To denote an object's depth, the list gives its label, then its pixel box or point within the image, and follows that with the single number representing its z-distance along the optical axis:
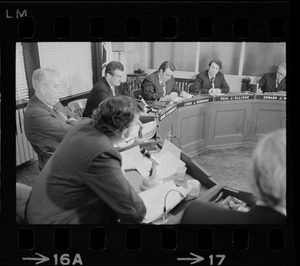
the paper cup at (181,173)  1.58
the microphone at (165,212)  1.31
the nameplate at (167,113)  2.52
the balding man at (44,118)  1.47
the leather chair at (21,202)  1.26
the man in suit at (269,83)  2.66
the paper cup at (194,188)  1.45
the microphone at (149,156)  1.72
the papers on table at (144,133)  1.89
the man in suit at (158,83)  3.04
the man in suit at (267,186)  1.03
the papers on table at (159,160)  1.64
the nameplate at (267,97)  2.44
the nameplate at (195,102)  2.96
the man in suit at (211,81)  3.41
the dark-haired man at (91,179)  1.16
